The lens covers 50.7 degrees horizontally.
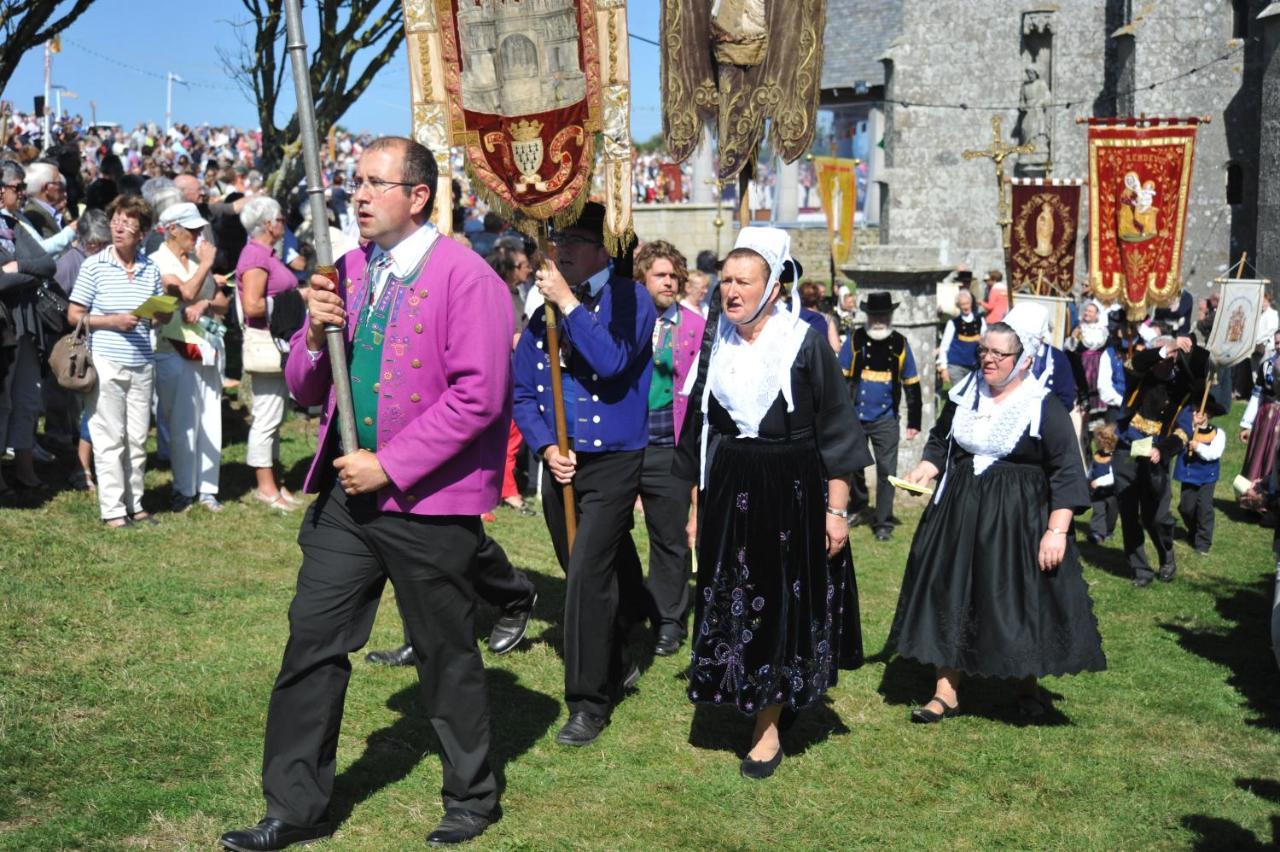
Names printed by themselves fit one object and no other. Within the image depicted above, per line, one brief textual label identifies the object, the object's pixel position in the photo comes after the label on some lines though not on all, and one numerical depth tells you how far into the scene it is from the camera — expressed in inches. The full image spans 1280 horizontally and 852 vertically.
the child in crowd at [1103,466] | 386.3
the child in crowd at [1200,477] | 390.9
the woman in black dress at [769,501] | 213.6
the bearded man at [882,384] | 413.4
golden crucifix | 632.4
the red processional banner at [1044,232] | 605.3
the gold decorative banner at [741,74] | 261.4
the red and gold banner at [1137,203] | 478.3
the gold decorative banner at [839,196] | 1157.7
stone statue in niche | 1171.9
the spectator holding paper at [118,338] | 329.1
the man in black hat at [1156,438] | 374.9
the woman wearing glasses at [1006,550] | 240.8
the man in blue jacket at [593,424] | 227.8
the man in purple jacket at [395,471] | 173.5
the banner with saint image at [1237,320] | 456.8
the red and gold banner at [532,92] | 220.1
